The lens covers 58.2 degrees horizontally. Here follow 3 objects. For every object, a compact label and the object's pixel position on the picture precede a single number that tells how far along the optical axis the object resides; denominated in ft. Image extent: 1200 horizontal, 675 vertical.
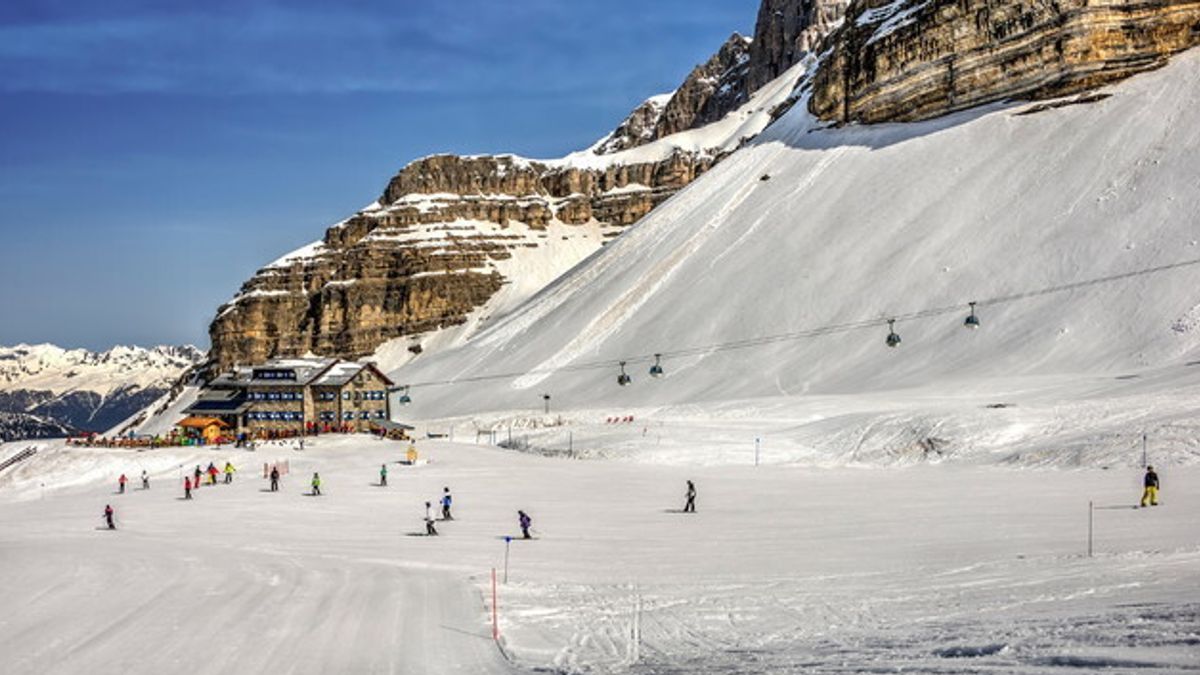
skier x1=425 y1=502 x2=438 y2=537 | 115.65
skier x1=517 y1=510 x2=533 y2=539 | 108.88
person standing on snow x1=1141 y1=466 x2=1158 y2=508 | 100.12
